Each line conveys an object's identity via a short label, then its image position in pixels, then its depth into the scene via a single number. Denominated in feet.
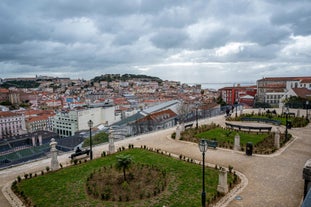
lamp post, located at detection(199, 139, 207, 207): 25.53
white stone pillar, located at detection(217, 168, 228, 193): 28.66
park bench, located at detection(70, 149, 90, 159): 43.96
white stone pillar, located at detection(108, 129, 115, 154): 48.03
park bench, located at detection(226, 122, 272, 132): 62.17
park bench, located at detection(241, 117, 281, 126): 74.70
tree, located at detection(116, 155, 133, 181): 31.73
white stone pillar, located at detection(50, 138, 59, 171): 38.32
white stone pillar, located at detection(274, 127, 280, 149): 47.84
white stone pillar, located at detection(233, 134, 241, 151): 47.69
